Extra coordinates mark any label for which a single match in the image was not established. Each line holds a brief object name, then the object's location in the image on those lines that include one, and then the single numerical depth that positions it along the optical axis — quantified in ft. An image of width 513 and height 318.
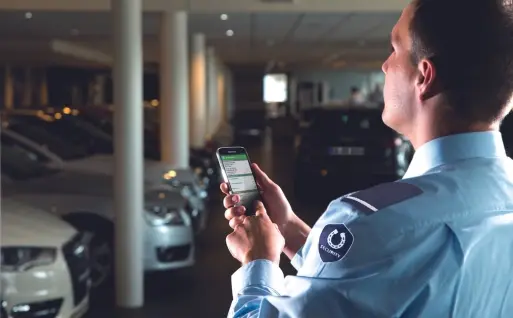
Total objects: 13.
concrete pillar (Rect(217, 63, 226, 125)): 80.80
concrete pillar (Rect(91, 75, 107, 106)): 92.79
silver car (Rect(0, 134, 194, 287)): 20.13
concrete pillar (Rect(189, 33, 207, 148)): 48.14
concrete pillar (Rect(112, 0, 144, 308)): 19.27
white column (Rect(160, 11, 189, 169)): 33.09
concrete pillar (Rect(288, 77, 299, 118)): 104.34
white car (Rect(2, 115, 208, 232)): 25.18
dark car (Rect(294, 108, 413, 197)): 33.55
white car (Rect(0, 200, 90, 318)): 14.65
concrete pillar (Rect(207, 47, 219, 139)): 61.90
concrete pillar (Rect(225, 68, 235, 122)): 101.05
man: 3.70
